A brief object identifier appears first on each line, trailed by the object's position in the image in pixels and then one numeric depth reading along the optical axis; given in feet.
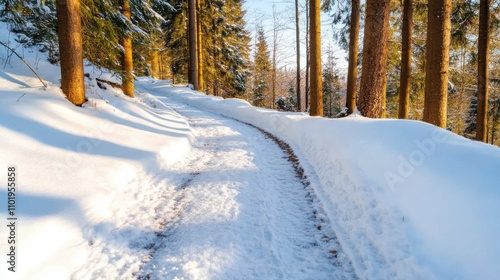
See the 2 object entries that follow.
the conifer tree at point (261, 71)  125.75
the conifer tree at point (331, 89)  127.03
